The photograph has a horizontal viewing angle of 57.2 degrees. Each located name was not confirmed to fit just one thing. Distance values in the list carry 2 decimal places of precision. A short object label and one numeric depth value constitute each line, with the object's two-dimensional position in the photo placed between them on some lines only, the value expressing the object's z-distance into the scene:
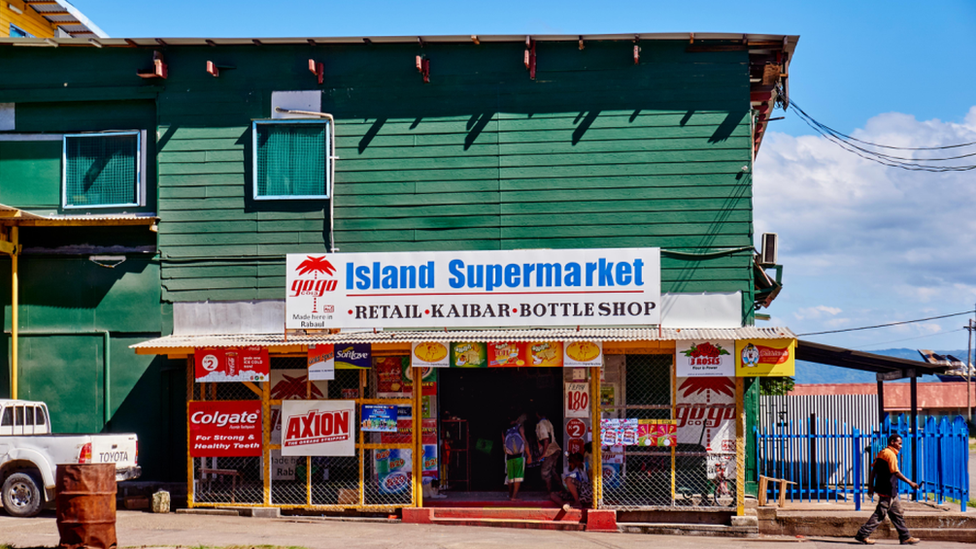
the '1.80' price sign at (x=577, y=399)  16.59
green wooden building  16.33
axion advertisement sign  14.78
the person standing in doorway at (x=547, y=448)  15.73
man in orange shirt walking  13.36
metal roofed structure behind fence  16.45
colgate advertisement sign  14.84
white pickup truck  14.32
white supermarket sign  14.34
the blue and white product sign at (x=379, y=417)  14.87
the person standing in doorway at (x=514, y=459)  15.48
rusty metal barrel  10.88
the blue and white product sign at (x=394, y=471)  15.11
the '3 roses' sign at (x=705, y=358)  13.99
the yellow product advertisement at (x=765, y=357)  13.80
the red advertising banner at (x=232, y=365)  14.70
